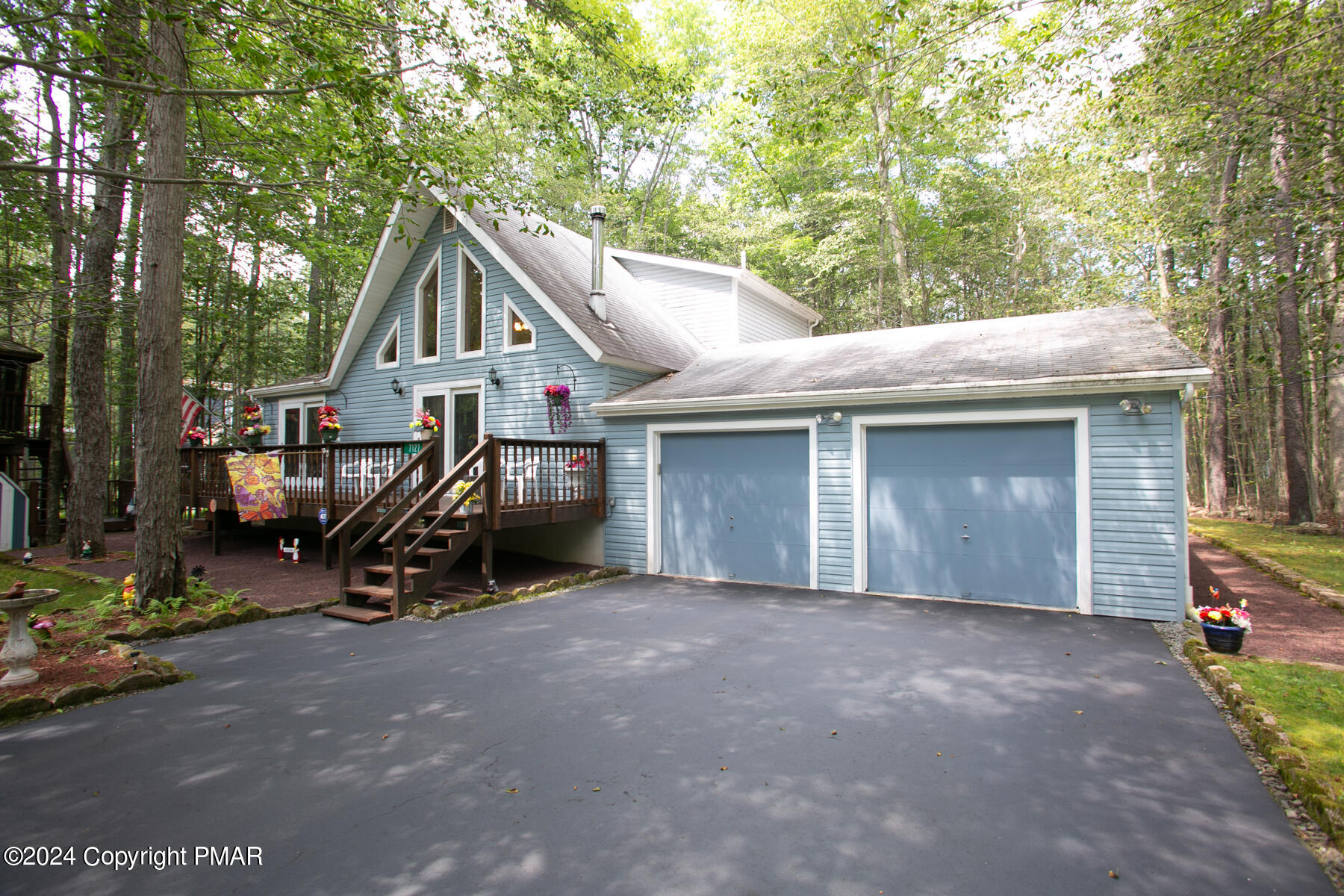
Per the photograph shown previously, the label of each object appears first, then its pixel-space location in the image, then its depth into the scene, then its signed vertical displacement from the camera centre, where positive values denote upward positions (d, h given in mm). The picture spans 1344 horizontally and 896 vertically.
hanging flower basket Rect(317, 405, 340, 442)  10773 +759
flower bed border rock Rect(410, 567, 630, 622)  6734 -1626
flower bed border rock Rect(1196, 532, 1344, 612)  6833 -1549
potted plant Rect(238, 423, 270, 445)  10734 +576
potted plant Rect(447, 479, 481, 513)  7804 -422
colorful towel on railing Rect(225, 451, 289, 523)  9141 -313
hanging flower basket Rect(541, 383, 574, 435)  9578 +864
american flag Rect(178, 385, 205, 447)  9141 +822
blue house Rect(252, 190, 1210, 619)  6422 +481
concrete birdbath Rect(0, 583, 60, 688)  4352 -1258
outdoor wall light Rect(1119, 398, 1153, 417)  6259 +525
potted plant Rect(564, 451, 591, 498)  9164 -141
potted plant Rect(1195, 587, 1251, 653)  5031 -1388
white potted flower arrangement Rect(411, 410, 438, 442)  9656 +595
